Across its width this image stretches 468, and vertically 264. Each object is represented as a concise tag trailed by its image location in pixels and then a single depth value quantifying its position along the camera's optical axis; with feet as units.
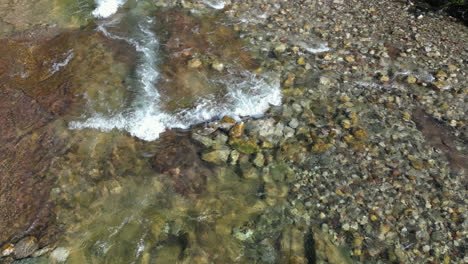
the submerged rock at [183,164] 19.10
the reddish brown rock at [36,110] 17.89
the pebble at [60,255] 16.31
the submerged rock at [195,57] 23.99
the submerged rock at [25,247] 16.40
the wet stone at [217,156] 20.11
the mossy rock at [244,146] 20.54
